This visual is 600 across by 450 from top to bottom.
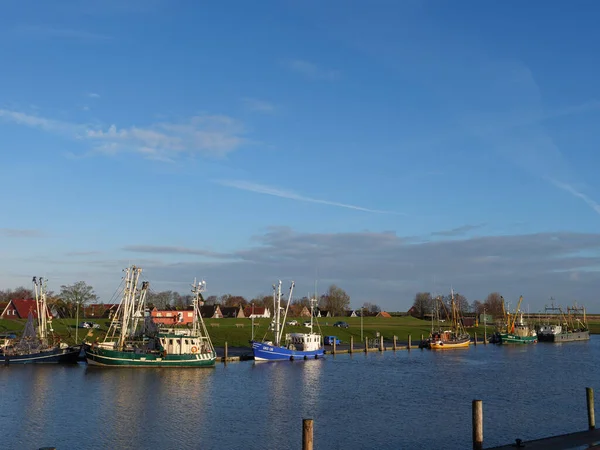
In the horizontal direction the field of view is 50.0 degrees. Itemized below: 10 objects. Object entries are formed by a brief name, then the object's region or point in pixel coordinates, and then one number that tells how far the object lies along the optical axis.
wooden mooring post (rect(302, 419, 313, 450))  29.06
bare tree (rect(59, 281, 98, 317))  159.96
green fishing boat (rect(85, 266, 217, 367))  84.00
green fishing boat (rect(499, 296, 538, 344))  154.25
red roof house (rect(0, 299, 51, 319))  165.25
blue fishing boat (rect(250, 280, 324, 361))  93.94
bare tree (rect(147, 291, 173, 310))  186.70
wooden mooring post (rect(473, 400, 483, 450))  33.12
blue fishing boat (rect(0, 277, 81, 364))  86.91
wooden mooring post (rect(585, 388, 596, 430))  37.53
